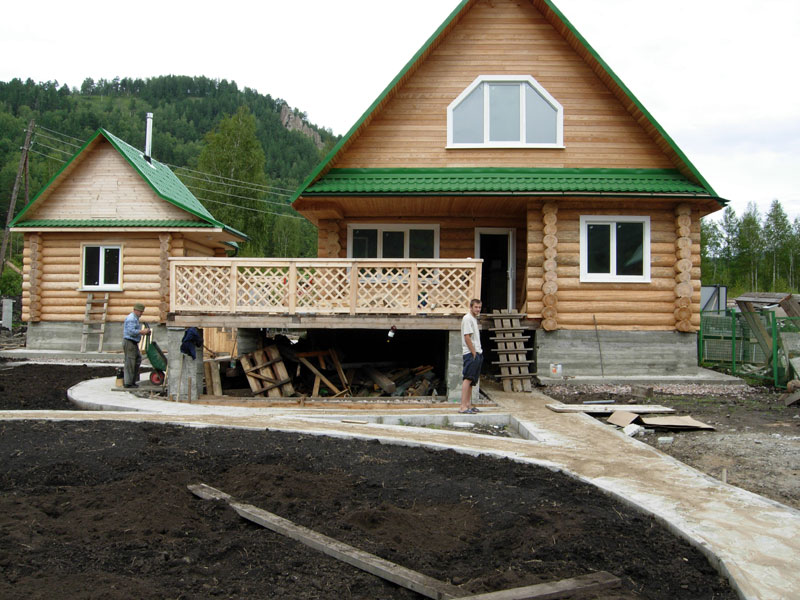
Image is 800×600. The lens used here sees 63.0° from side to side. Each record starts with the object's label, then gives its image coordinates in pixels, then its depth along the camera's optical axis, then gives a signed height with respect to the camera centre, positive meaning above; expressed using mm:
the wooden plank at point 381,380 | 12859 -1473
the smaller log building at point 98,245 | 21453 +1877
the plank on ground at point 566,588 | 3571 -1572
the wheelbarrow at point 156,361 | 13211 -1178
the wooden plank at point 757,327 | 14750 -307
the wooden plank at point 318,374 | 12945 -1361
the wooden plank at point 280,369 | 12695 -1256
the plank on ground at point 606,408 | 10469 -1604
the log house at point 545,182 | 14273 +2782
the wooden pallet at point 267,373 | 12555 -1318
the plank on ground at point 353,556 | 3707 -1578
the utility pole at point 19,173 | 29473 +5890
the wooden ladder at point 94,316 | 21188 -472
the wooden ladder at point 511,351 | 13266 -865
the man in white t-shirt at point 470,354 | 10539 -747
